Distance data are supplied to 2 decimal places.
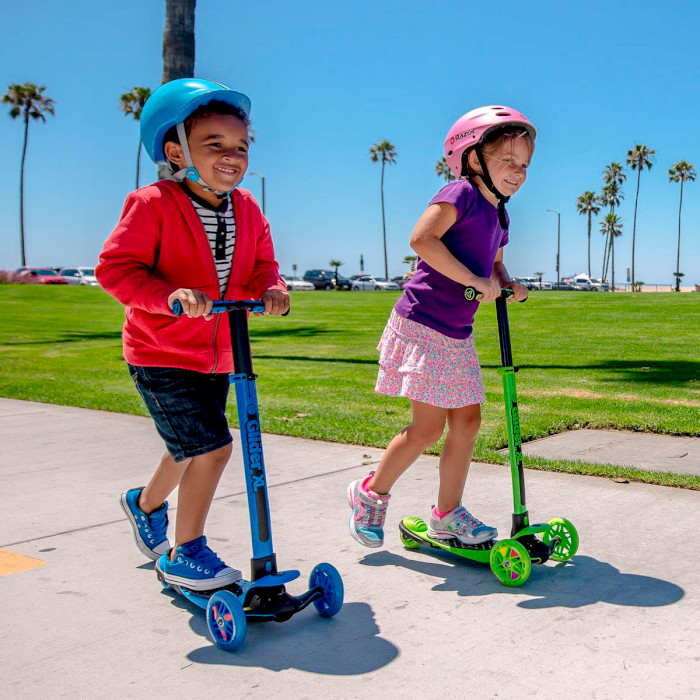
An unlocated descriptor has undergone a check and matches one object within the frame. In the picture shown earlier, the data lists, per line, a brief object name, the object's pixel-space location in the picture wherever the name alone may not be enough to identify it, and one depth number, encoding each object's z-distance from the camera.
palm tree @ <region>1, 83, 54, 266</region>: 59.78
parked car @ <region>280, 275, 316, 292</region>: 60.81
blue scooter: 2.74
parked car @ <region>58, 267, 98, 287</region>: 55.78
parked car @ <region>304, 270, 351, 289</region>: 60.16
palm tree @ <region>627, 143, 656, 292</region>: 82.00
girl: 3.29
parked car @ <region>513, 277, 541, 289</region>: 75.06
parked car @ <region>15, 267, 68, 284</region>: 51.97
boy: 2.82
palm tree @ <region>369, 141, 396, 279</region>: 83.94
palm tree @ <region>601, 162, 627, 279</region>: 92.88
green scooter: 3.14
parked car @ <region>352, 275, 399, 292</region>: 62.97
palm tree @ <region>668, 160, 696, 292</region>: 84.38
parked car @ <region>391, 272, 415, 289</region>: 68.15
